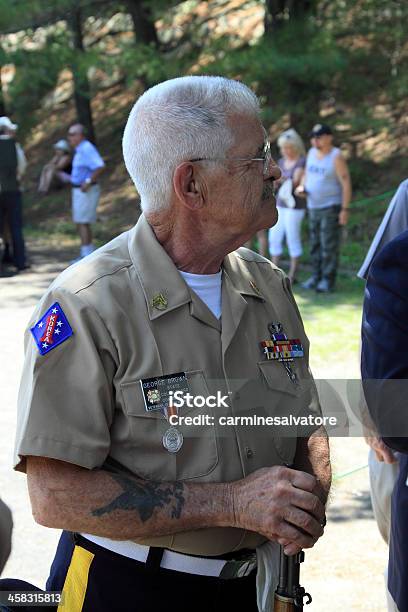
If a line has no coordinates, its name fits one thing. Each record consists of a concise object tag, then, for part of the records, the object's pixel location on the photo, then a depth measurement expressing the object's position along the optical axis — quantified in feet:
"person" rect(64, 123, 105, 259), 41.01
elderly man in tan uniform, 6.42
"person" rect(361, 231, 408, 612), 6.79
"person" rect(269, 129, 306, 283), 36.50
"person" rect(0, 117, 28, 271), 40.57
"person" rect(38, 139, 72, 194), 48.26
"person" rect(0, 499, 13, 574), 4.54
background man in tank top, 34.83
